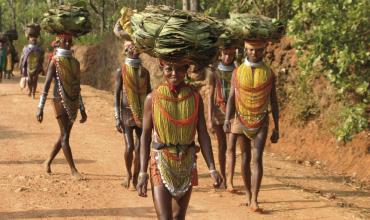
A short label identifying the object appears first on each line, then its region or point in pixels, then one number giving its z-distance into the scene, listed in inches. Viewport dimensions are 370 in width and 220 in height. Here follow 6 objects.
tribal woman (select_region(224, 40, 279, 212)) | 311.7
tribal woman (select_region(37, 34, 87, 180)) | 359.3
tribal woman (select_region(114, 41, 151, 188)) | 336.5
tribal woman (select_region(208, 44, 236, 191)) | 361.7
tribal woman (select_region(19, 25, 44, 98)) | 666.2
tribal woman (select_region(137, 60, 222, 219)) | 216.2
